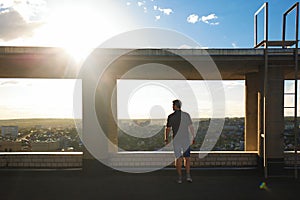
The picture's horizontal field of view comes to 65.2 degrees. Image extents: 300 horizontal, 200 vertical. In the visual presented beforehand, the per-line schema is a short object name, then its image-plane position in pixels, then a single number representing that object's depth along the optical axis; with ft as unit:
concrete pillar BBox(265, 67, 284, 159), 18.38
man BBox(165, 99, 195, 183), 16.34
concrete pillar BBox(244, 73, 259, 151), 21.71
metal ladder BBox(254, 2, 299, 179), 17.04
